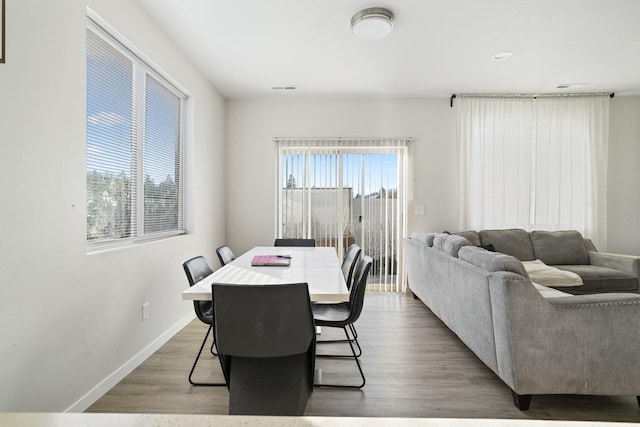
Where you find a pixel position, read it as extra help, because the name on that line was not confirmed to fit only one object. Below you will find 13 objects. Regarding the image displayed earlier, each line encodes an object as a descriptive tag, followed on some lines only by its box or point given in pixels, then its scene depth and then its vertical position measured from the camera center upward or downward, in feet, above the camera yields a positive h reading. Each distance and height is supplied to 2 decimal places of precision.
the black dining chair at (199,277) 6.98 -1.38
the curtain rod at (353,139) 15.16 +3.43
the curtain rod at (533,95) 14.61 +5.26
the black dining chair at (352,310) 7.01 -2.17
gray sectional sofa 6.07 -2.21
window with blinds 6.98 +1.71
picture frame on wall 4.19 +2.29
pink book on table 7.76 -1.09
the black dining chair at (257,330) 4.98 -1.73
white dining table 5.45 -1.20
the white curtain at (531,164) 14.70 +2.27
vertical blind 15.30 +0.91
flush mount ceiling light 8.29 +4.84
